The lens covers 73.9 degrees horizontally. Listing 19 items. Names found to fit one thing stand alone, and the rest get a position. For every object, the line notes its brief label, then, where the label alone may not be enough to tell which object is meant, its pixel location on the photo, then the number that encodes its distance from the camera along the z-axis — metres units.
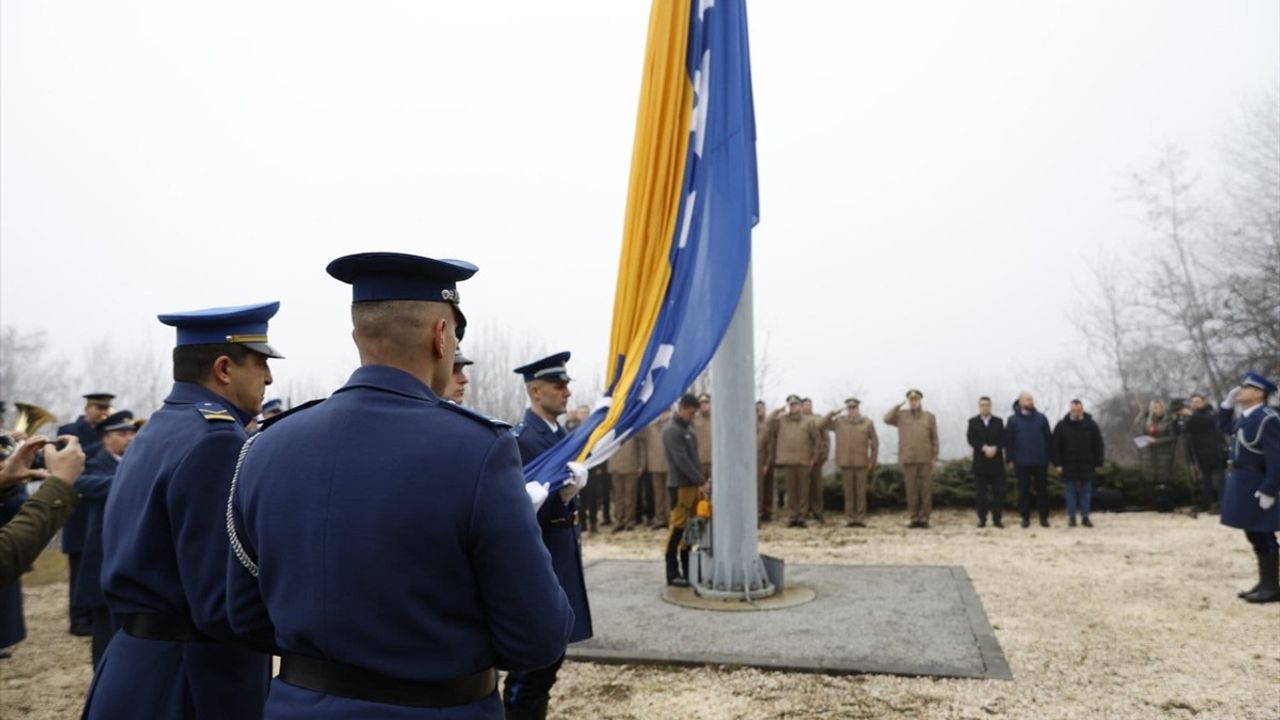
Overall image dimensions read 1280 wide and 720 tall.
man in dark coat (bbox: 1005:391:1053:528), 13.15
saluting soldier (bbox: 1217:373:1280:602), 7.55
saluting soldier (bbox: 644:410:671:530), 14.77
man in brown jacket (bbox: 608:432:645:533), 14.80
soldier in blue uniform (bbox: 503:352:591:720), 4.07
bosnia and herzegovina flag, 6.42
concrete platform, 5.66
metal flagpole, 7.68
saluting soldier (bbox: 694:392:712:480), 14.97
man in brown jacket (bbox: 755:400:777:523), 15.26
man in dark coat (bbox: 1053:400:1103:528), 13.04
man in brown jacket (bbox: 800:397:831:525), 14.77
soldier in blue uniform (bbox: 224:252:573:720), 1.86
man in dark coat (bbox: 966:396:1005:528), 13.42
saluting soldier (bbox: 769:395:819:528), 14.23
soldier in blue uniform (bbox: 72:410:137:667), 6.37
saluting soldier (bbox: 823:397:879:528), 14.19
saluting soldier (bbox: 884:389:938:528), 13.64
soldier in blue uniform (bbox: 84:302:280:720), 2.49
